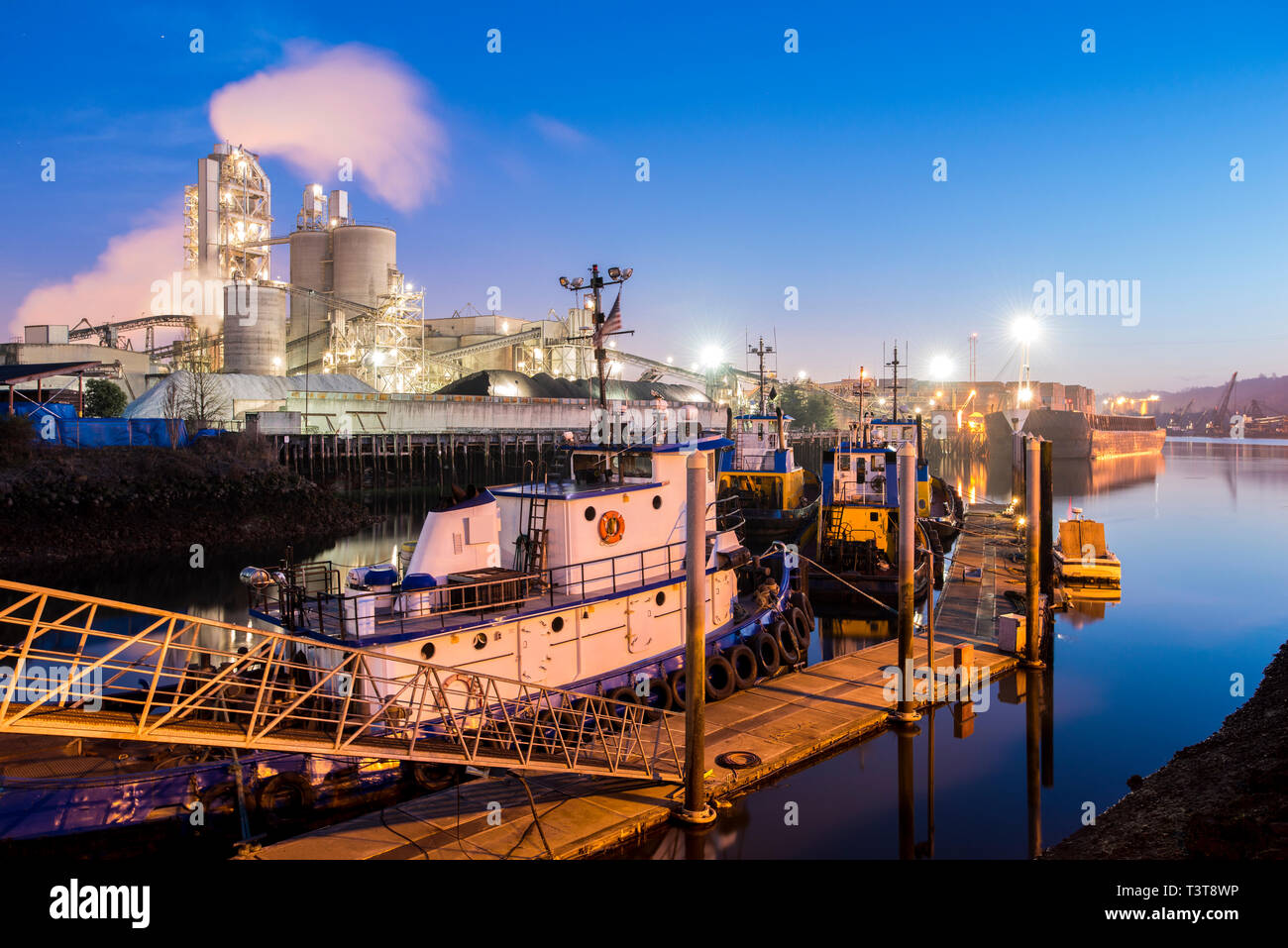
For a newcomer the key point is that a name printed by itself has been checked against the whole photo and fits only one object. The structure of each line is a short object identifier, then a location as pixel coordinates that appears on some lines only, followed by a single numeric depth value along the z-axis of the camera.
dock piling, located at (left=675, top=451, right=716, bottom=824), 10.34
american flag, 15.45
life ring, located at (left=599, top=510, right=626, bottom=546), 14.35
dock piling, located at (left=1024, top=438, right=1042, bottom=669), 18.41
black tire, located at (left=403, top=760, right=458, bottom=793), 11.46
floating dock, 9.16
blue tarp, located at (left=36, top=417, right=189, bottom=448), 41.45
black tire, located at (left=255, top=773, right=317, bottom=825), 10.37
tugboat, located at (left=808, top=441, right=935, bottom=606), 26.02
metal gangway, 6.57
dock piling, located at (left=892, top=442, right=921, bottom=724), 15.08
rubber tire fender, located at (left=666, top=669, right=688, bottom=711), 14.49
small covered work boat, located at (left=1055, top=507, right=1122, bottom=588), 27.89
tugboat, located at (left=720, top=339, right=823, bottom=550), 37.91
